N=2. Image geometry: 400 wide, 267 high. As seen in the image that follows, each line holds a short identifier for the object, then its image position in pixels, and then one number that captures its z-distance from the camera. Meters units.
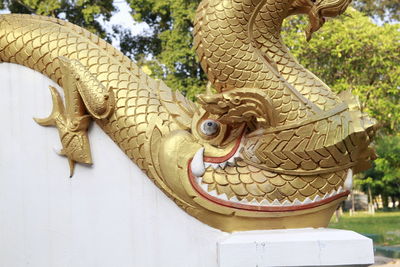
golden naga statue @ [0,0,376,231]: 2.40
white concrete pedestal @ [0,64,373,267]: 2.25
